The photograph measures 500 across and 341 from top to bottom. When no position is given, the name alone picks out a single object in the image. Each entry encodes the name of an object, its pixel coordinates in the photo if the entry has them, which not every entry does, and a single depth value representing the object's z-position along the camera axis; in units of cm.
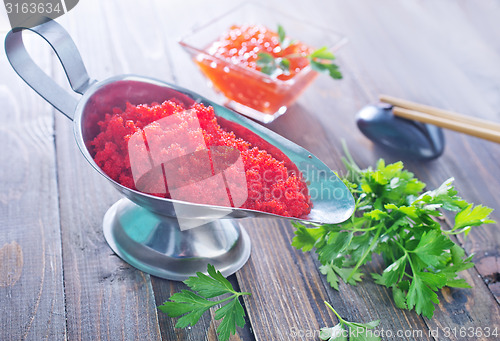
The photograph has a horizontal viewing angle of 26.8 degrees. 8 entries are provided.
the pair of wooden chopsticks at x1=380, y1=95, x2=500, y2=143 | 59
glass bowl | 62
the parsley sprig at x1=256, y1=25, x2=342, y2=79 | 61
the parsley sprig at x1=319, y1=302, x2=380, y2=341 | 51
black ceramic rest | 62
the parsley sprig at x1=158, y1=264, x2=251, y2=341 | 50
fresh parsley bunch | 52
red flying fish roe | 51
